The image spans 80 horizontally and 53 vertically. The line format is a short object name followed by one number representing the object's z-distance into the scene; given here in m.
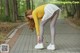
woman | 6.38
